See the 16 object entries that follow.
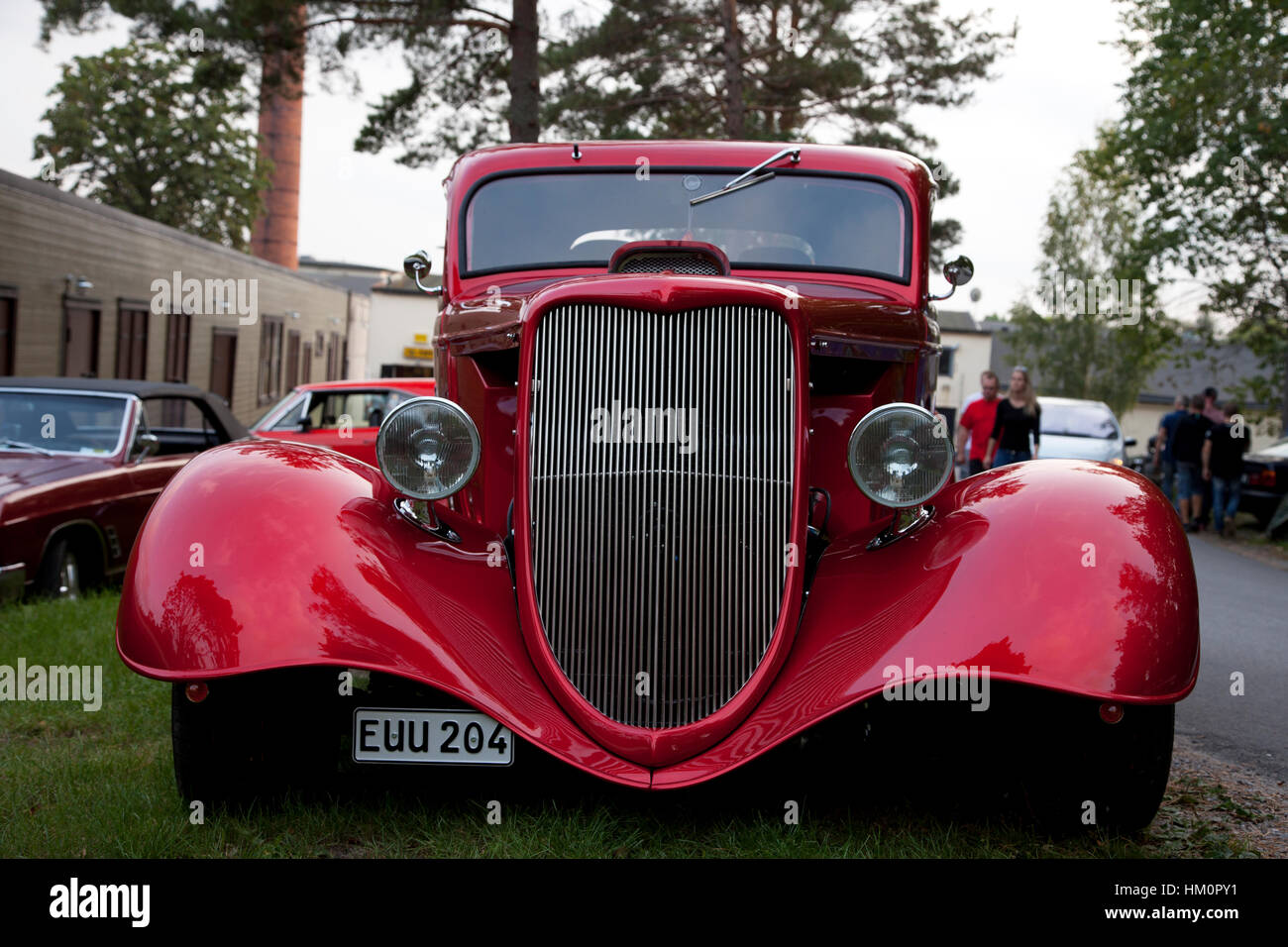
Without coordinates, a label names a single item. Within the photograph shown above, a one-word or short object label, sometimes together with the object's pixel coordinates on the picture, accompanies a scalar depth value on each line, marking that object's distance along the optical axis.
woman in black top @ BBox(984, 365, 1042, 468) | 9.93
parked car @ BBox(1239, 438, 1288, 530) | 16.12
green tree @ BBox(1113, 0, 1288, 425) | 17.25
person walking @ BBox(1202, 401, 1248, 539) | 15.28
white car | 15.58
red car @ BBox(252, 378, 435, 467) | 11.82
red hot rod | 3.12
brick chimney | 41.06
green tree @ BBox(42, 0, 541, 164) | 14.91
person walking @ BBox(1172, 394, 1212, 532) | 15.86
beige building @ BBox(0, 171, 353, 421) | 16.36
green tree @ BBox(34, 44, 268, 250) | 39.22
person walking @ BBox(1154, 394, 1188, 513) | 17.30
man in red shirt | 11.32
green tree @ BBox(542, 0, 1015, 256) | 18.81
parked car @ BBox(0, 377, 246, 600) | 6.96
